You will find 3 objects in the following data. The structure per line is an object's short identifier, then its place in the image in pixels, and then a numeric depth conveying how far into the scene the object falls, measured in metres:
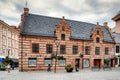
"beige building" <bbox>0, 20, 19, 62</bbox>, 31.48
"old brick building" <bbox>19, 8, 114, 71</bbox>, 20.02
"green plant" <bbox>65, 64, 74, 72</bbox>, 17.75
